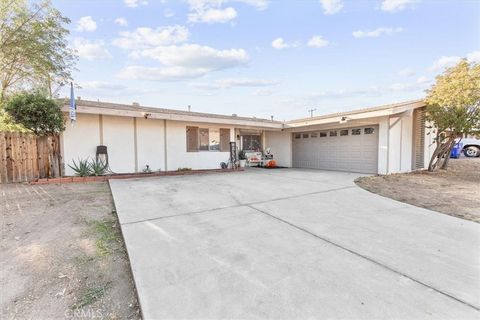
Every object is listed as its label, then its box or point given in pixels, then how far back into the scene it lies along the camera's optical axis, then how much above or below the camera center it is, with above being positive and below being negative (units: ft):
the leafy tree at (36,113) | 21.11 +3.50
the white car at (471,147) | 54.90 +0.02
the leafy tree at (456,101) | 26.89 +5.60
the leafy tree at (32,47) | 23.91 +11.19
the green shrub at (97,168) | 26.73 -2.07
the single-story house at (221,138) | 28.30 +1.61
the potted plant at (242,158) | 44.78 -1.78
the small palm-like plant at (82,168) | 25.93 -2.02
